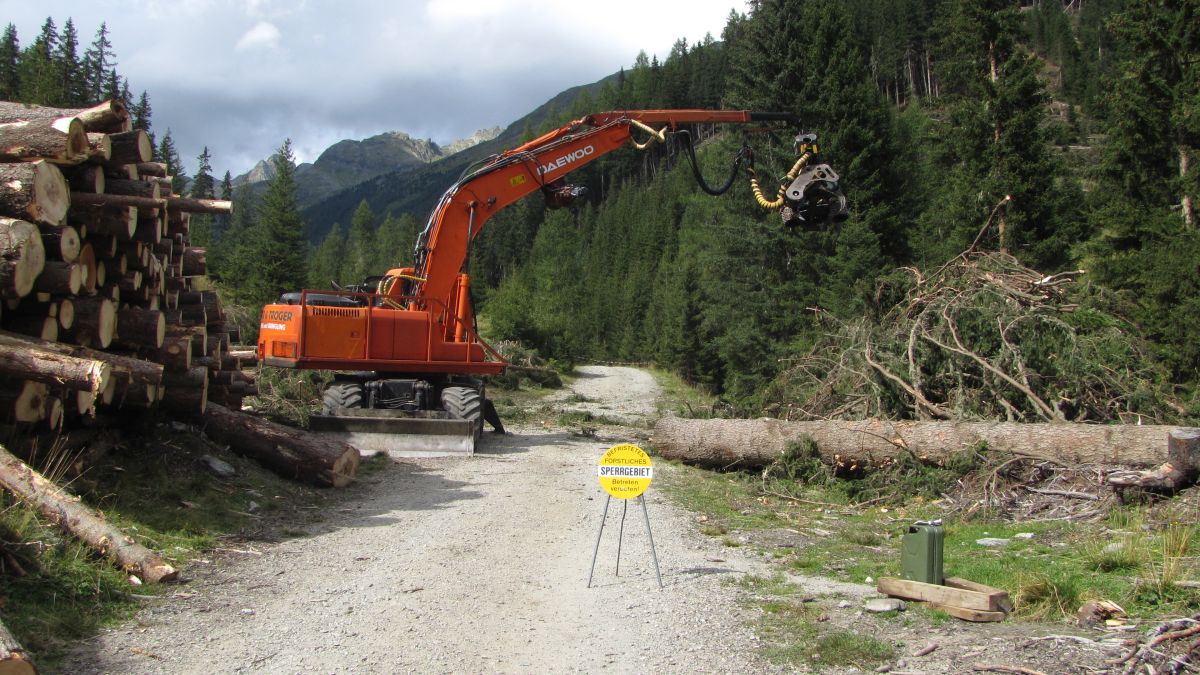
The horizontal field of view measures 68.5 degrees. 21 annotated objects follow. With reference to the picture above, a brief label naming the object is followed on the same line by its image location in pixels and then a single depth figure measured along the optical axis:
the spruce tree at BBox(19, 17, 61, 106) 49.92
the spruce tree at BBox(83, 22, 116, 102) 68.96
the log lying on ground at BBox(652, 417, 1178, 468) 9.12
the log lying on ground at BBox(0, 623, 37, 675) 3.90
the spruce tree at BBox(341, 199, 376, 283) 93.00
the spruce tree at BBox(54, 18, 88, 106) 57.36
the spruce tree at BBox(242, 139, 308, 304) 41.06
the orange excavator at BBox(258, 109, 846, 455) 12.87
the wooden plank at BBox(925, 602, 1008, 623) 5.56
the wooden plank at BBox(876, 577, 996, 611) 5.61
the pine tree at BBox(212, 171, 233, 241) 105.31
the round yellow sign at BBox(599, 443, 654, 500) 7.29
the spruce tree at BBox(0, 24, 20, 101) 59.53
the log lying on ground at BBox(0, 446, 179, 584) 6.07
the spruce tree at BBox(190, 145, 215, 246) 88.05
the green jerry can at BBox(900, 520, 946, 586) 6.10
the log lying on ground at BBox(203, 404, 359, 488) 9.95
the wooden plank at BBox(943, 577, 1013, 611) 5.66
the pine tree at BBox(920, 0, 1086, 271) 22.70
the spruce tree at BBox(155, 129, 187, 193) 72.14
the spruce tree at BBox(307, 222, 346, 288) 57.75
